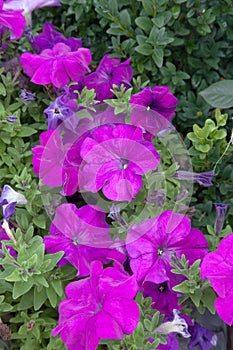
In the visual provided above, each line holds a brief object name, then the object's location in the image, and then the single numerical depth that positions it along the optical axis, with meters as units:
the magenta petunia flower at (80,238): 0.76
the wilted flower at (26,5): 0.94
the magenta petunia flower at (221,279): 0.71
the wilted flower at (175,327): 0.73
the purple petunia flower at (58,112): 0.79
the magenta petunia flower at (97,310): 0.70
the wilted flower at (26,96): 0.86
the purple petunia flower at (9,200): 0.76
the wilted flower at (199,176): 0.80
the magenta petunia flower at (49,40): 0.91
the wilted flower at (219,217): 0.77
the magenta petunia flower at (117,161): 0.74
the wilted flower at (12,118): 0.83
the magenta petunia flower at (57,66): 0.84
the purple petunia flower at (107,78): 0.88
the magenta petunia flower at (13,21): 0.85
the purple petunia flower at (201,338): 0.82
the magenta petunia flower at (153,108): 0.80
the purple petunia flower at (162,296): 0.78
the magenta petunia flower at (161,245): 0.76
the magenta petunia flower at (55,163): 0.76
